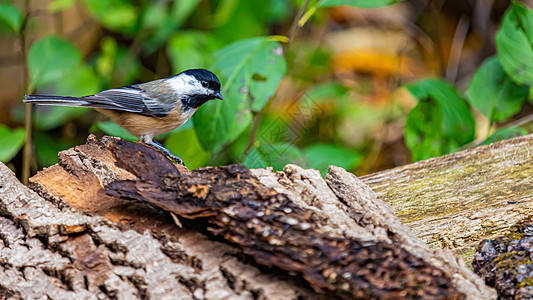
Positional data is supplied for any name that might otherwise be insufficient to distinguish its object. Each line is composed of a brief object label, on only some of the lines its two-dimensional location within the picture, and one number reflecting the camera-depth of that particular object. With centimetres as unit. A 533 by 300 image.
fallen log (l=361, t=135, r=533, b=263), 364
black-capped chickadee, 502
